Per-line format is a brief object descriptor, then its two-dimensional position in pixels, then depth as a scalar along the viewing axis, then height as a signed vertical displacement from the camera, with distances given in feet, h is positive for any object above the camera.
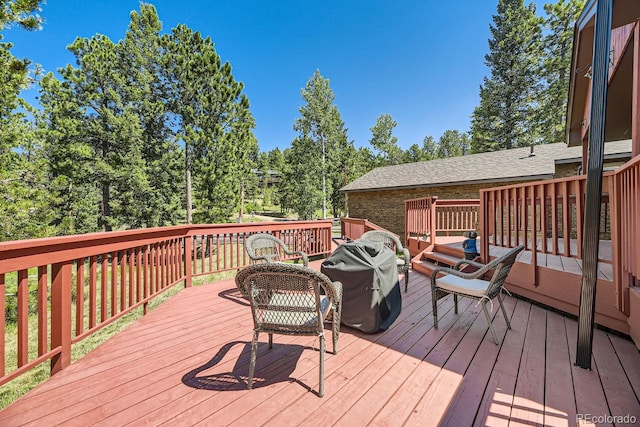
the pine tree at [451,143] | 125.08 +34.83
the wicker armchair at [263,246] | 11.27 -1.78
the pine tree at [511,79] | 53.98 +30.10
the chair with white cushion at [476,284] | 7.73 -2.49
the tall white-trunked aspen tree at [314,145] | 61.41 +17.15
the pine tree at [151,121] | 41.65 +15.69
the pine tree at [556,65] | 49.34 +30.13
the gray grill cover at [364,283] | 8.03 -2.33
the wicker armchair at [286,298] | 5.49 -2.15
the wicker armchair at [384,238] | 14.40 -1.53
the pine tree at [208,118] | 35.58 +14.03
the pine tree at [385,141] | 97.96 +27.96
